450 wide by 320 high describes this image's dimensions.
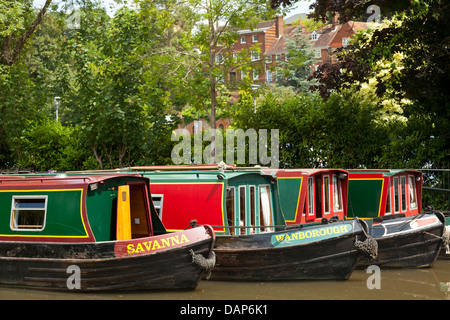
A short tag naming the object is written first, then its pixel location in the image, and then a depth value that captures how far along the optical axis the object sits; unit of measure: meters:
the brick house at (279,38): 65.81
